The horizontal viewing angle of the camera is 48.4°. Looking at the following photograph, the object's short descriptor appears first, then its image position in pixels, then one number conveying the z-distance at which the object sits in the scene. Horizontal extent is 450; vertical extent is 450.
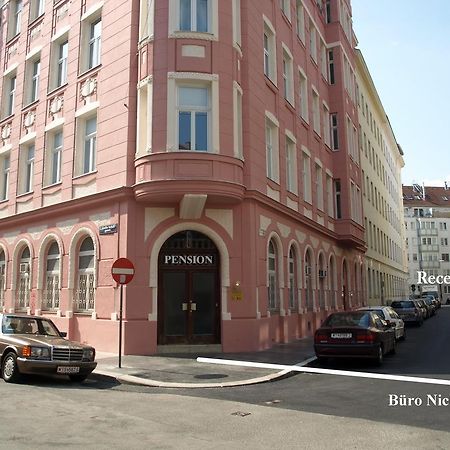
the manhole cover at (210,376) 11.05
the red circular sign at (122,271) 12.41
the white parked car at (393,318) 19.00
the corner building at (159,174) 15.51
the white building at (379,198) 38.84
